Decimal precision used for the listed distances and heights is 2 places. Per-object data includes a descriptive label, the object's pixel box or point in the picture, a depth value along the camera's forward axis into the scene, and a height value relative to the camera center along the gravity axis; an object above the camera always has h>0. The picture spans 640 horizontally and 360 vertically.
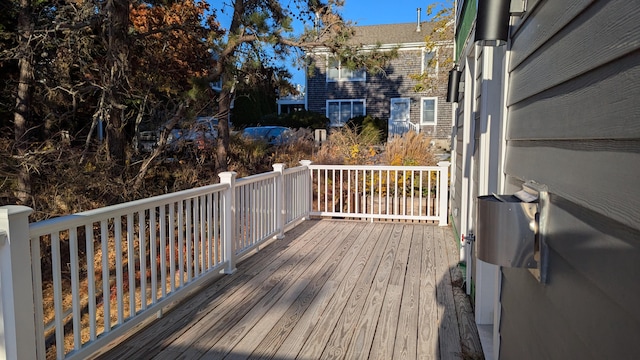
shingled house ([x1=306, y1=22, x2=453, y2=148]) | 17.59 +1.98
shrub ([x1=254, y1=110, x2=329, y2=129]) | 17.75 +0.86
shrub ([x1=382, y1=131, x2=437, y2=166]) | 7.18 -0.18
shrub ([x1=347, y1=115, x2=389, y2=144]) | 16.92 +0.75
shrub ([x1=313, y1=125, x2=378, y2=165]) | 7.85 -0.17
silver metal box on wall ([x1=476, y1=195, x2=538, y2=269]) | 1.32 -0.28
